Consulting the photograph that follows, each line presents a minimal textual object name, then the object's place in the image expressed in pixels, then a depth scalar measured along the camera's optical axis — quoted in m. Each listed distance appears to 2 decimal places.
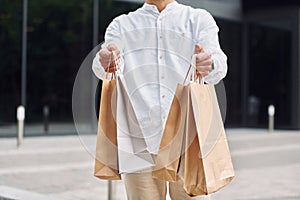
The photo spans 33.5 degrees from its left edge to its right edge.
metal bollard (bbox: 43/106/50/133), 14.55
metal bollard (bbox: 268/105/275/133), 15.17
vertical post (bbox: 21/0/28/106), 14.16
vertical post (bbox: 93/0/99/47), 15.31
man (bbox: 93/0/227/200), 2.05
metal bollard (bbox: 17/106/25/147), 10.06
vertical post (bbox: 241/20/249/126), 19.70
